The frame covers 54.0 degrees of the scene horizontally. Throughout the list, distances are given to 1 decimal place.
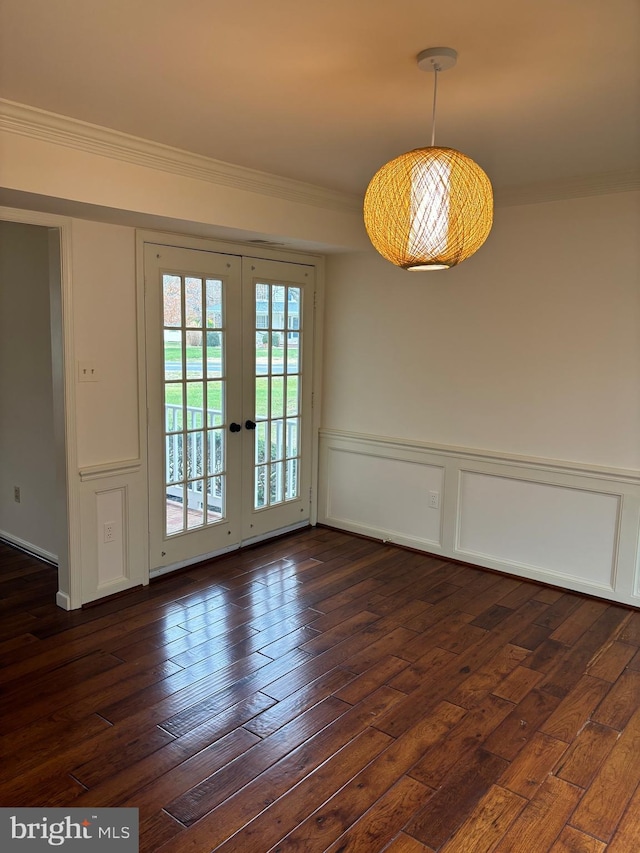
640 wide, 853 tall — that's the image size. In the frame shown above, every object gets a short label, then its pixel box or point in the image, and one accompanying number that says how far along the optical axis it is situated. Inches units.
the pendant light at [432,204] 80.5
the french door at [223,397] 156.6
